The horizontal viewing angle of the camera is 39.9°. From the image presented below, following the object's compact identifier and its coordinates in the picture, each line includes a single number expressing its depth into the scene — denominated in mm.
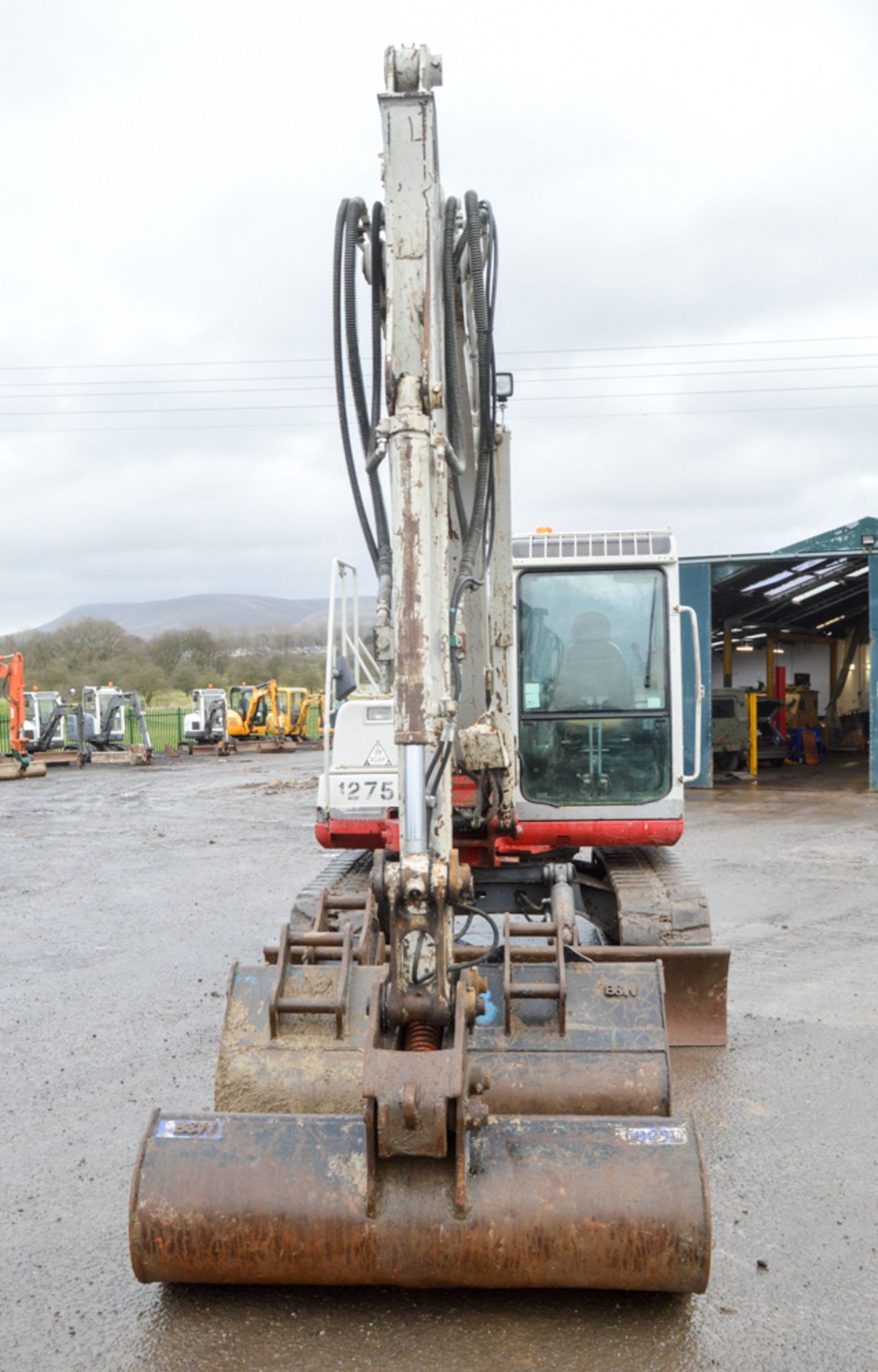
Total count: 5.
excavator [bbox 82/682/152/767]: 31547
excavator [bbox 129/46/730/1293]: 3469
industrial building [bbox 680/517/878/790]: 20422
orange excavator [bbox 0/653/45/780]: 26938
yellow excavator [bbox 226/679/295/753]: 35772
